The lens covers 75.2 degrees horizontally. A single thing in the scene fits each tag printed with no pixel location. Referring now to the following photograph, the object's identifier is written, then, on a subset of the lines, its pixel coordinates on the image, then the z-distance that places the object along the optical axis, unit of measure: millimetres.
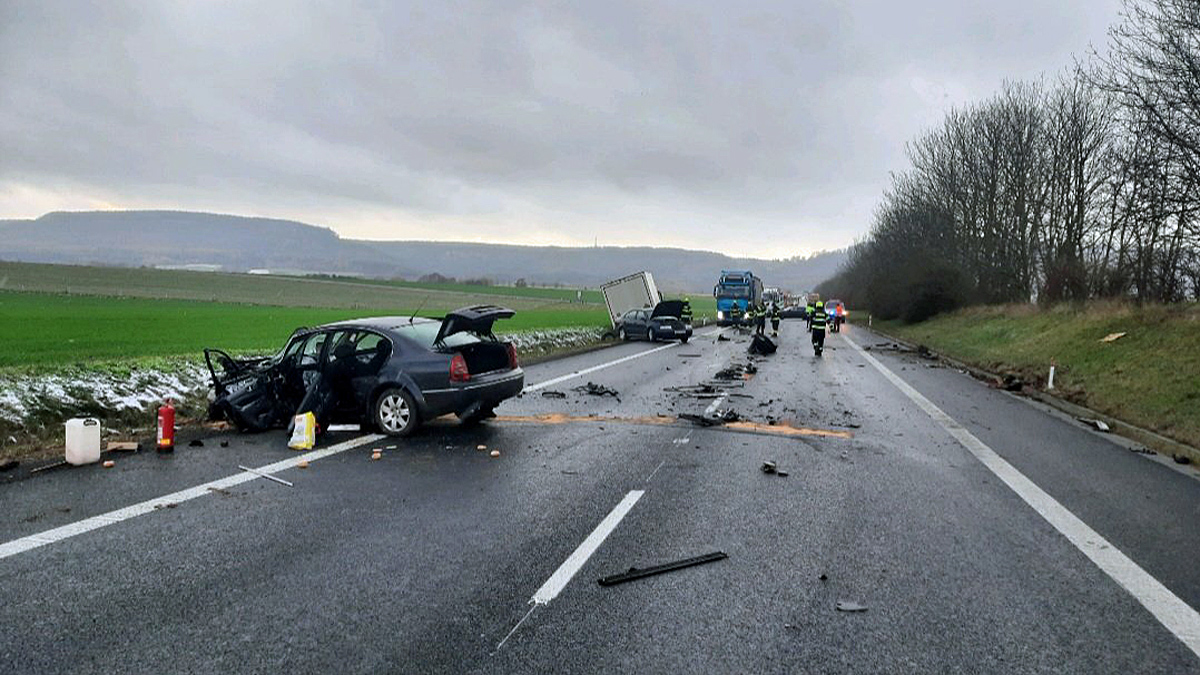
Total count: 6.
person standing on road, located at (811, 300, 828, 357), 25861
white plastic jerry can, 8031
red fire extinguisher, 8938
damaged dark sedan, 9758
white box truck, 40531
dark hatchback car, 34469
